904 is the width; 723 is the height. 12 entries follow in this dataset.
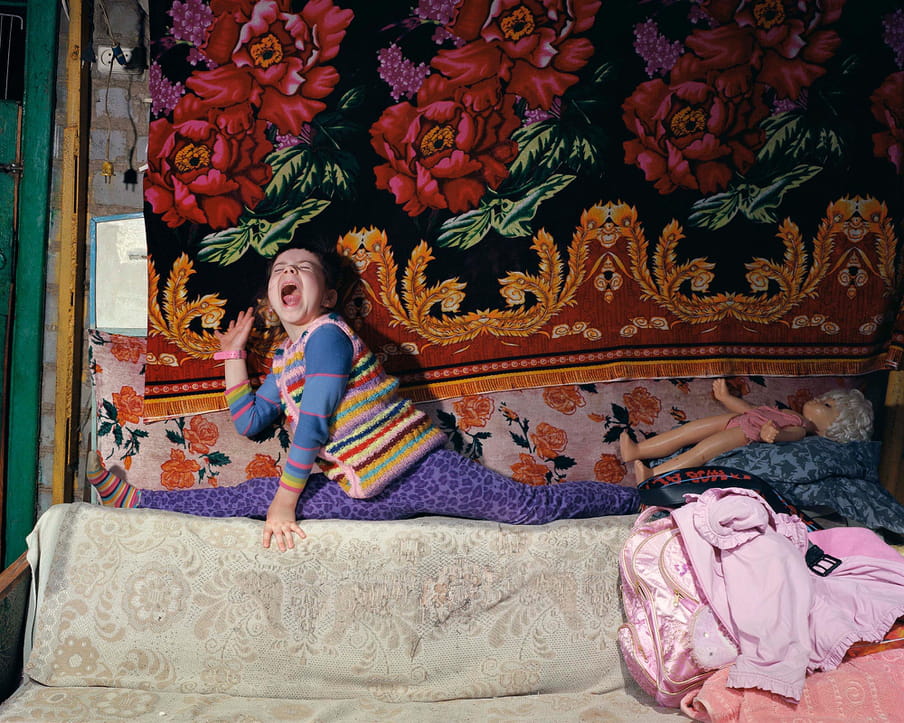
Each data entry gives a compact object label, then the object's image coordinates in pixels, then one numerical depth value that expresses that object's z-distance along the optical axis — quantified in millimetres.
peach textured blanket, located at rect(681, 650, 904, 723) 1813
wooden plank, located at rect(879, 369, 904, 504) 2678
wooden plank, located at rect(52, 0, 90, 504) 2439
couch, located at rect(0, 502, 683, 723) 2121
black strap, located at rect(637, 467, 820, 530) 2211
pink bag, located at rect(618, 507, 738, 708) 1919
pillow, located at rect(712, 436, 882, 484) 2367
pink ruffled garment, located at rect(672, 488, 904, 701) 1839
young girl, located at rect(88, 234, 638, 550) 2211
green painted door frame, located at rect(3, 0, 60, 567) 2447
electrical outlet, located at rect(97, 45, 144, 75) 2455
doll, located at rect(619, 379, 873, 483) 2480
